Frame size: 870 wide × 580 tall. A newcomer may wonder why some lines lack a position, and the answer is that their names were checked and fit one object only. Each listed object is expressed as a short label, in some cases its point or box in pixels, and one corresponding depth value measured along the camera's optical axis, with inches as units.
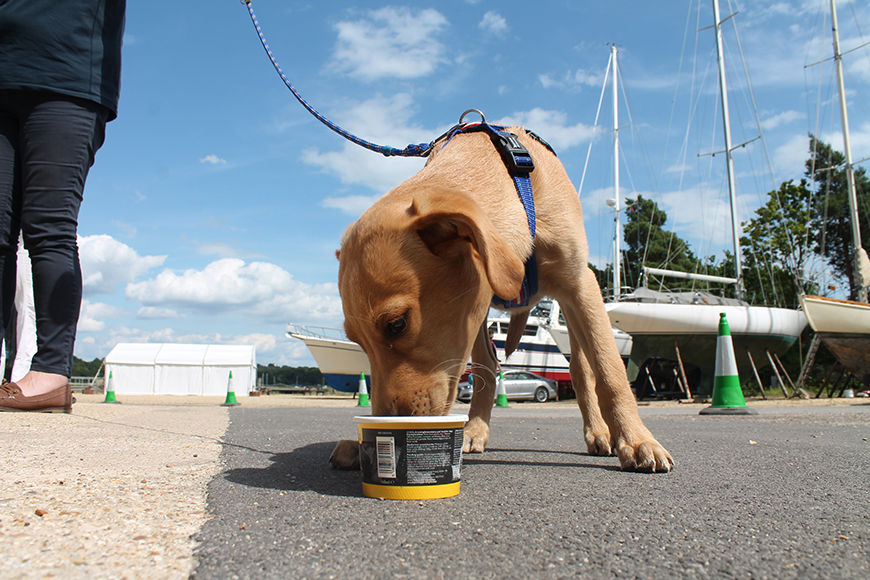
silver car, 853.8
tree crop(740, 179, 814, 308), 947.3
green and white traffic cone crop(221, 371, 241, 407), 448.8
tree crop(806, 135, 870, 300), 1082.7
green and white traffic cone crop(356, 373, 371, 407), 490.2
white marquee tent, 1074.7
